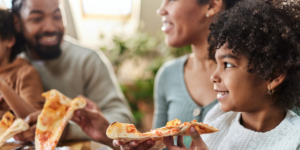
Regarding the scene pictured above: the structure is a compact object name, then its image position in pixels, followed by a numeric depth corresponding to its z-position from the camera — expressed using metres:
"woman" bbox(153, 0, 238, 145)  1.08
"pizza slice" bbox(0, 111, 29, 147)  0.93
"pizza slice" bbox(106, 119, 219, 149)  0.69
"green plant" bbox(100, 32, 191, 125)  3.06
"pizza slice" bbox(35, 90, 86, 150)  0.91
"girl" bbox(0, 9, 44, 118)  1.00
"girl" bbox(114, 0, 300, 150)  0.69
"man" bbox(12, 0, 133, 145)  1.11
